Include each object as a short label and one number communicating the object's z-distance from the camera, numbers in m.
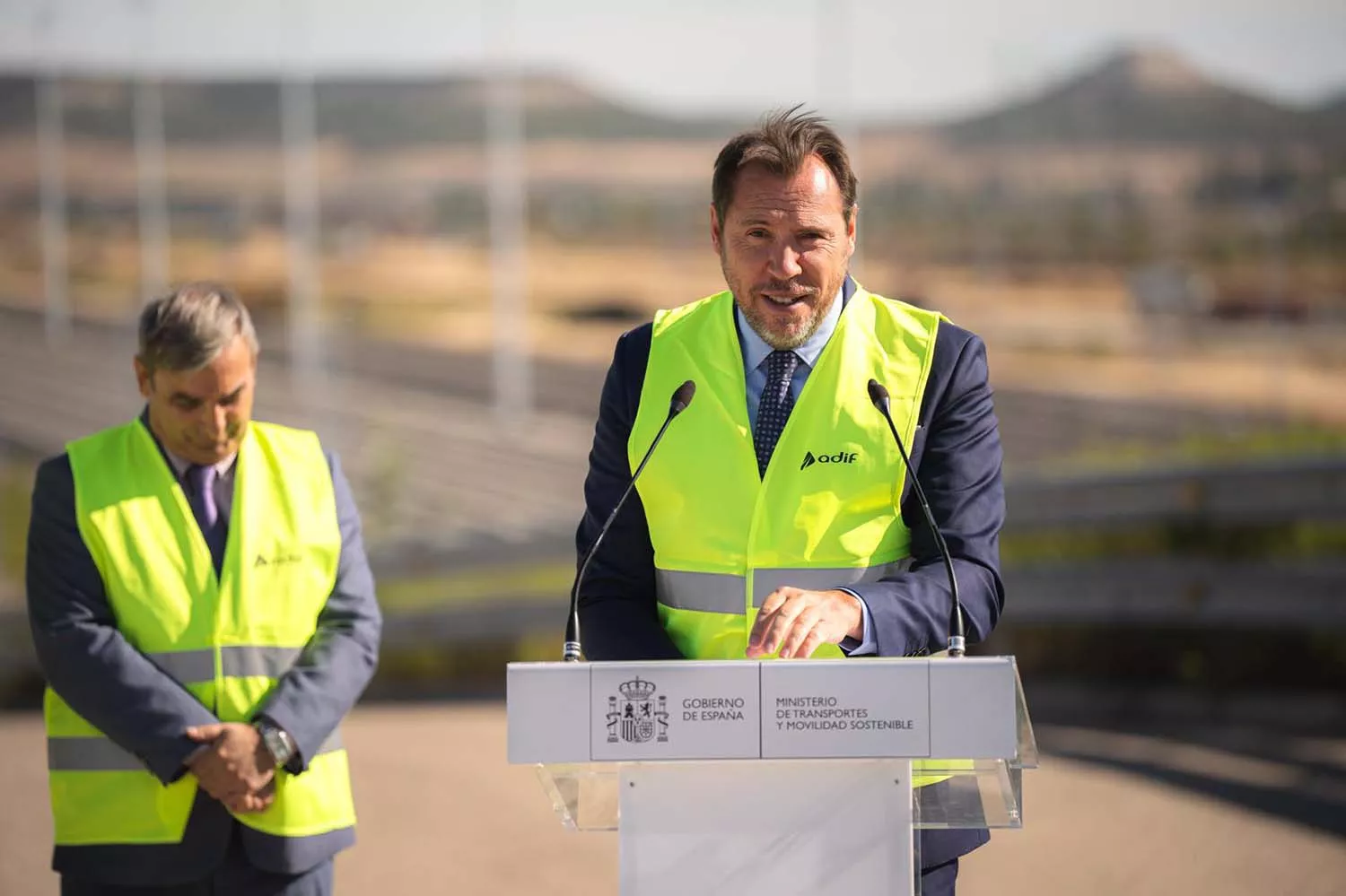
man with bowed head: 8.36
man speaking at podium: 6.75
